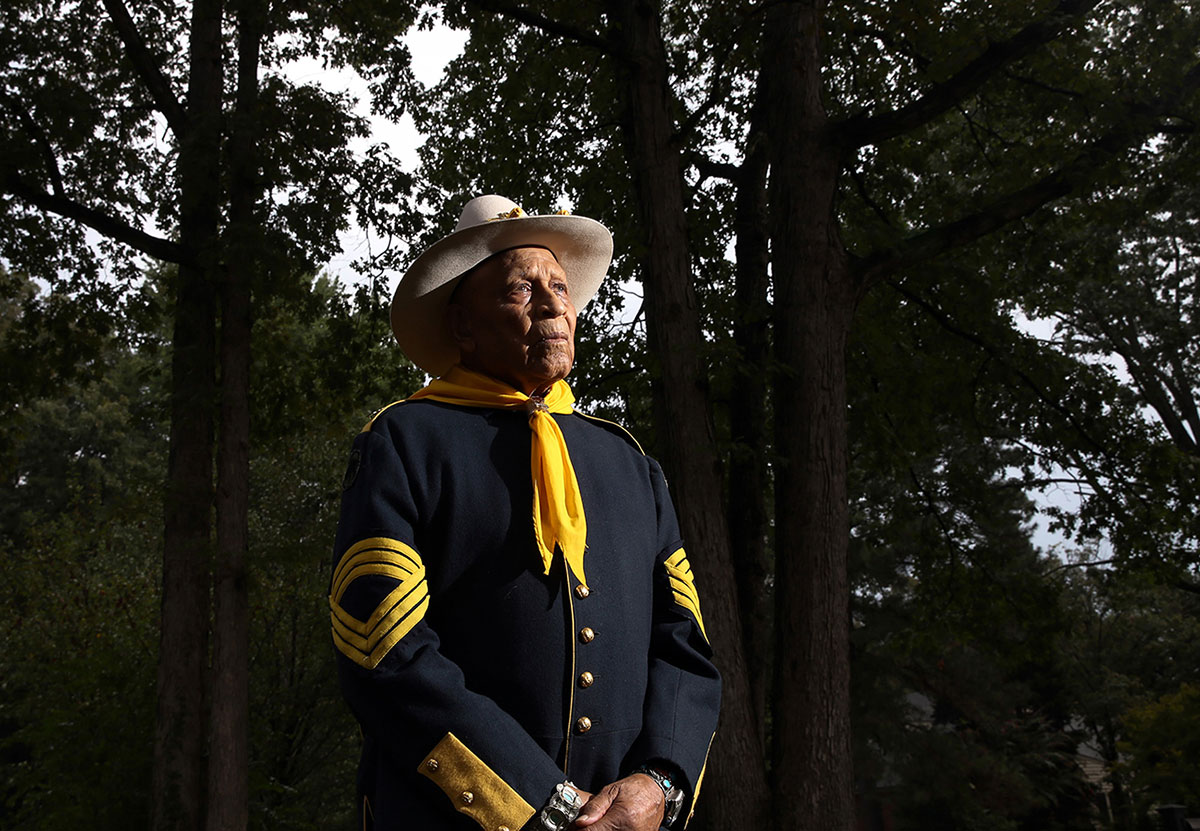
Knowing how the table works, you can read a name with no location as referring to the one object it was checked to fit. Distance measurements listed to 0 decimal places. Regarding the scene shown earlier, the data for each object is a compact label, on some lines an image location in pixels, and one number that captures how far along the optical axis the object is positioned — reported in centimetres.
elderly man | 199
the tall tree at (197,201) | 970
